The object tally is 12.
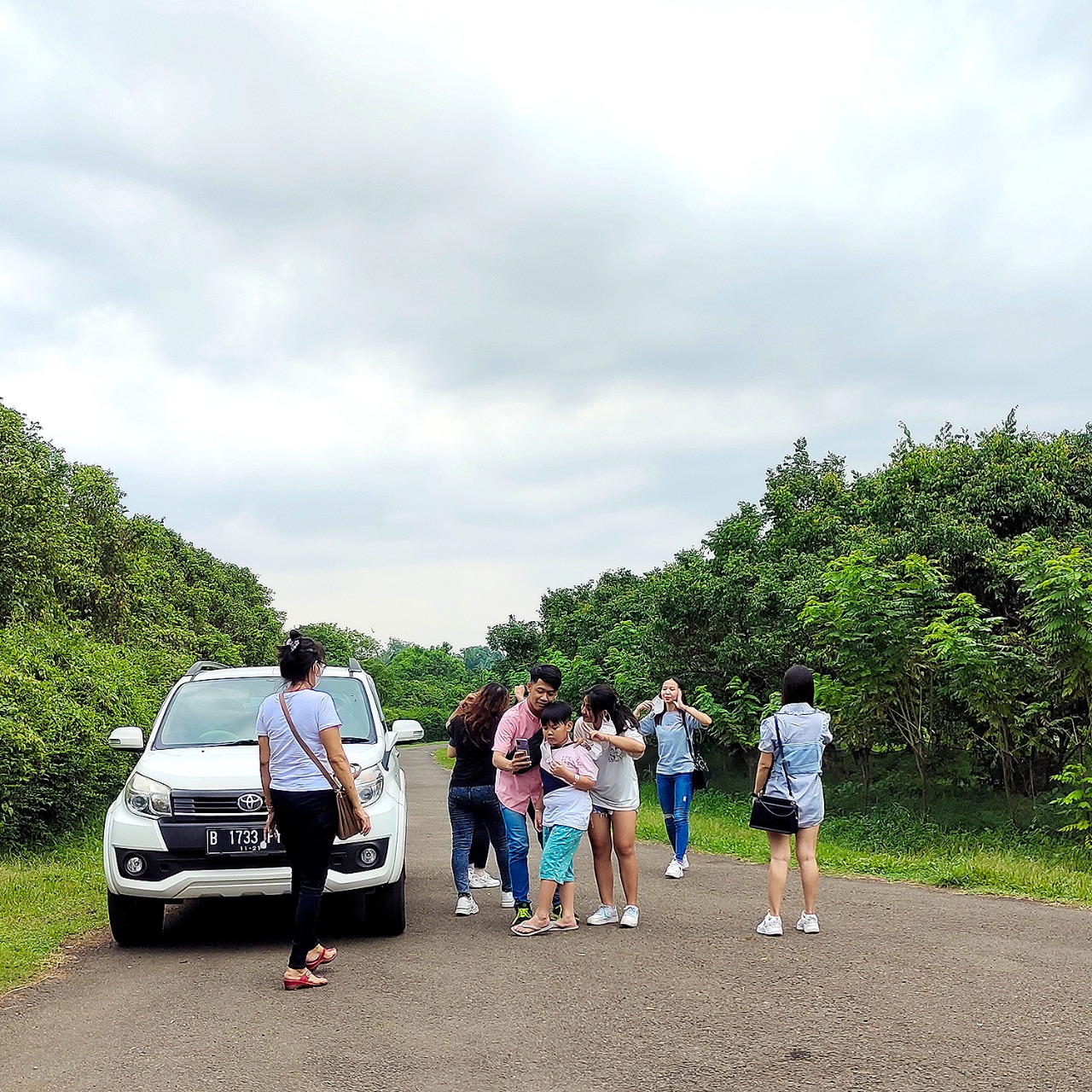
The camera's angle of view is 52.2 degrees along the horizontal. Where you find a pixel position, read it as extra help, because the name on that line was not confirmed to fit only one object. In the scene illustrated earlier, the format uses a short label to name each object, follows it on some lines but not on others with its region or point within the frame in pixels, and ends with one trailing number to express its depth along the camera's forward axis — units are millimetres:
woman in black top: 8711
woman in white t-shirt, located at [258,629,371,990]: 6367
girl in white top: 8039
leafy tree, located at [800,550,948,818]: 14156
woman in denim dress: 7633
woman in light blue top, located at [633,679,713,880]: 10516
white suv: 7223
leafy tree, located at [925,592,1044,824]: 12945
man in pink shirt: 8094
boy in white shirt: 7707
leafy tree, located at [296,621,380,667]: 93500
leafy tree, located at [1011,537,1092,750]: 11750
